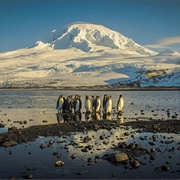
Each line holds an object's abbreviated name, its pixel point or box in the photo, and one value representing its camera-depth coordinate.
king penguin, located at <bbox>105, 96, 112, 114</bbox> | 22.66
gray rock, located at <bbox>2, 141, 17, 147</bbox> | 11.94
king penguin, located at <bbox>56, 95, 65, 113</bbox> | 23.56
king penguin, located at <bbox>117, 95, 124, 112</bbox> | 23.54
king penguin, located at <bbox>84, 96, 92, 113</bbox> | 23.28
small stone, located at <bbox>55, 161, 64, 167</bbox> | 9.54
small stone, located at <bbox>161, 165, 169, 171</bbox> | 9.09
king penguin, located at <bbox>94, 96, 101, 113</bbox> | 23.27
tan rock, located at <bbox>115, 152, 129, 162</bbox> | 9.77
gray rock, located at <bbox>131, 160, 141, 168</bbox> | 9.30
